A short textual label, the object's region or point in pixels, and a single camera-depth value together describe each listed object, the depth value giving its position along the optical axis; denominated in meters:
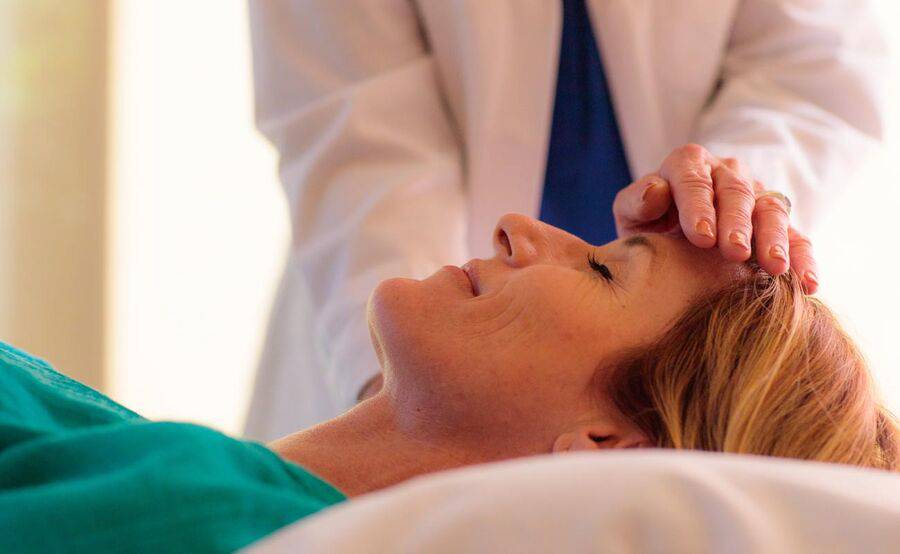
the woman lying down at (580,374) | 0.91
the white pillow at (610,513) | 0.75
